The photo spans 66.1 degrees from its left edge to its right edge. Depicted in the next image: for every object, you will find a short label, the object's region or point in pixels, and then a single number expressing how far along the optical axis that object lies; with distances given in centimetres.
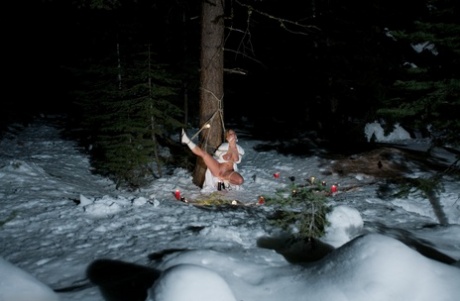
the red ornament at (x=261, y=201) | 701
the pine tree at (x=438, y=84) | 563
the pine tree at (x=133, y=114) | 805
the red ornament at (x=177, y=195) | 723
